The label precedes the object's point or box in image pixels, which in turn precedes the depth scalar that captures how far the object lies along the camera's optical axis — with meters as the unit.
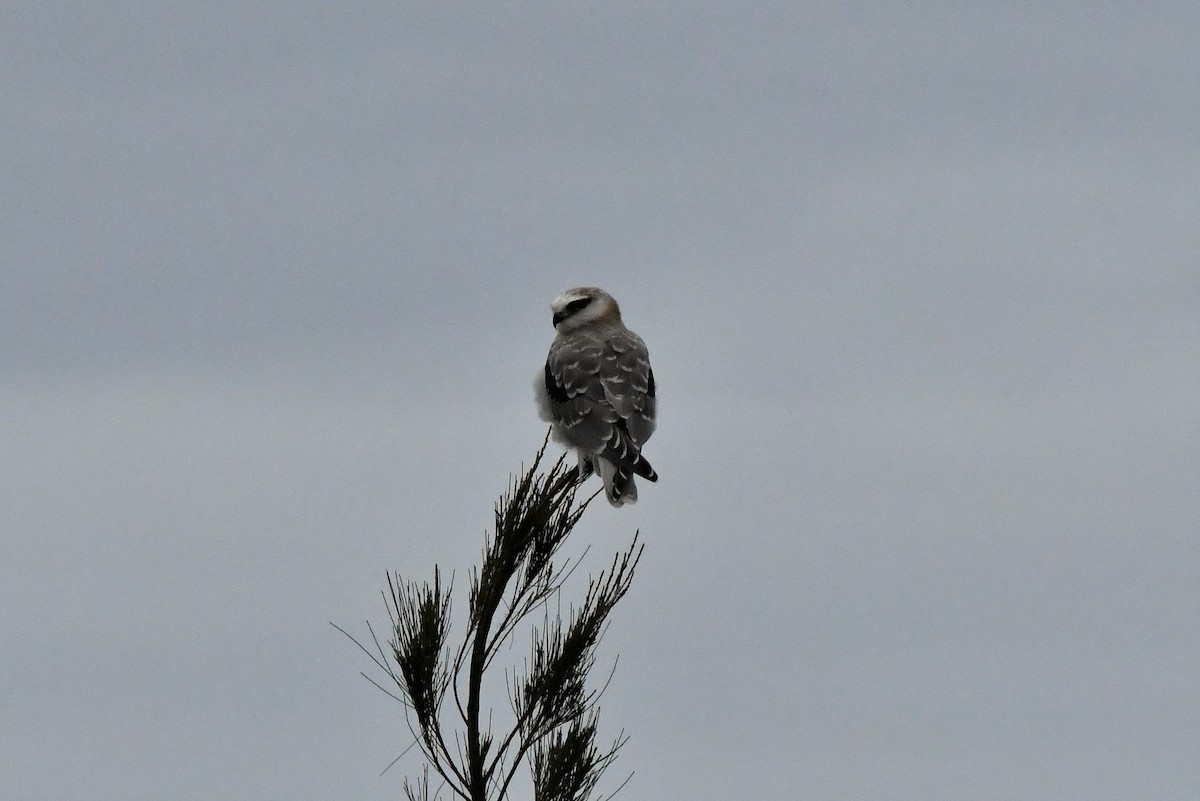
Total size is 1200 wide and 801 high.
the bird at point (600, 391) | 20.89
